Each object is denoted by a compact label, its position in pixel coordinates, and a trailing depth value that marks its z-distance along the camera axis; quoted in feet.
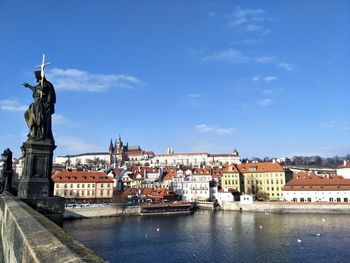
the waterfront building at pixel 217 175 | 311.91
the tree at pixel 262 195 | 267.96
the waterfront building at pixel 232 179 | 282.69
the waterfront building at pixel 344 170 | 278.03
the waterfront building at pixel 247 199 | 225.56
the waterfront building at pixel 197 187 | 267.39
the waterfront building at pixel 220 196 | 246.27
